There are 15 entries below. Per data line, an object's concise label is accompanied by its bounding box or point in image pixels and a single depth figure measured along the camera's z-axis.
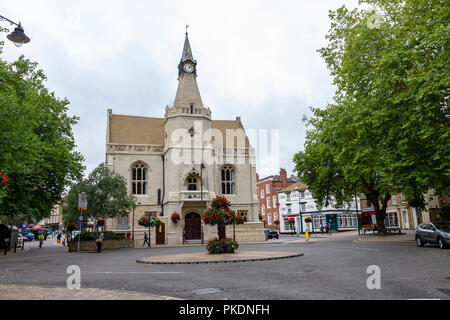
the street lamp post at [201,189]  36.58
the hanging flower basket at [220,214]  19.88
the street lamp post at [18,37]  11.81
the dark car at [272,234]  44.78
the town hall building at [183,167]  38.53
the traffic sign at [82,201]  26.02
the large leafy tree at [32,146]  16.84
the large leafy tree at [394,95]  16.45
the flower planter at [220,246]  19.56
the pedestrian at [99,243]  26.84
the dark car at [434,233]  18.32
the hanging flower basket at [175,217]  36.91
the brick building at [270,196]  68.77
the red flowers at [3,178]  9.82
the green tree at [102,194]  31.78
